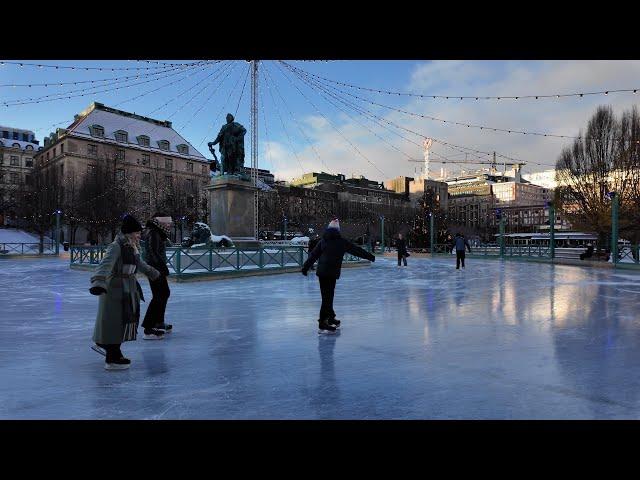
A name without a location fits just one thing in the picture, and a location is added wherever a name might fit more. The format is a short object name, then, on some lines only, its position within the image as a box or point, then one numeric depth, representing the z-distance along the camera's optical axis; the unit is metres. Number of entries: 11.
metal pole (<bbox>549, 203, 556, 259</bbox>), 26.92
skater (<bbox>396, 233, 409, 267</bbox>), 21.03
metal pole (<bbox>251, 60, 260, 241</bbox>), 18.52
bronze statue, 18.23
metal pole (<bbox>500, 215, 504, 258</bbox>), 30.44
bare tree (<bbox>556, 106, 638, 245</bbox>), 28.06
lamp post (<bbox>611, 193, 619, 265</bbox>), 20.19
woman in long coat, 4.30
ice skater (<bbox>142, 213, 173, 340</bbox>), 5.86
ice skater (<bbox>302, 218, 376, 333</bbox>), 6.22
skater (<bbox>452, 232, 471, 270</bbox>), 19.30
